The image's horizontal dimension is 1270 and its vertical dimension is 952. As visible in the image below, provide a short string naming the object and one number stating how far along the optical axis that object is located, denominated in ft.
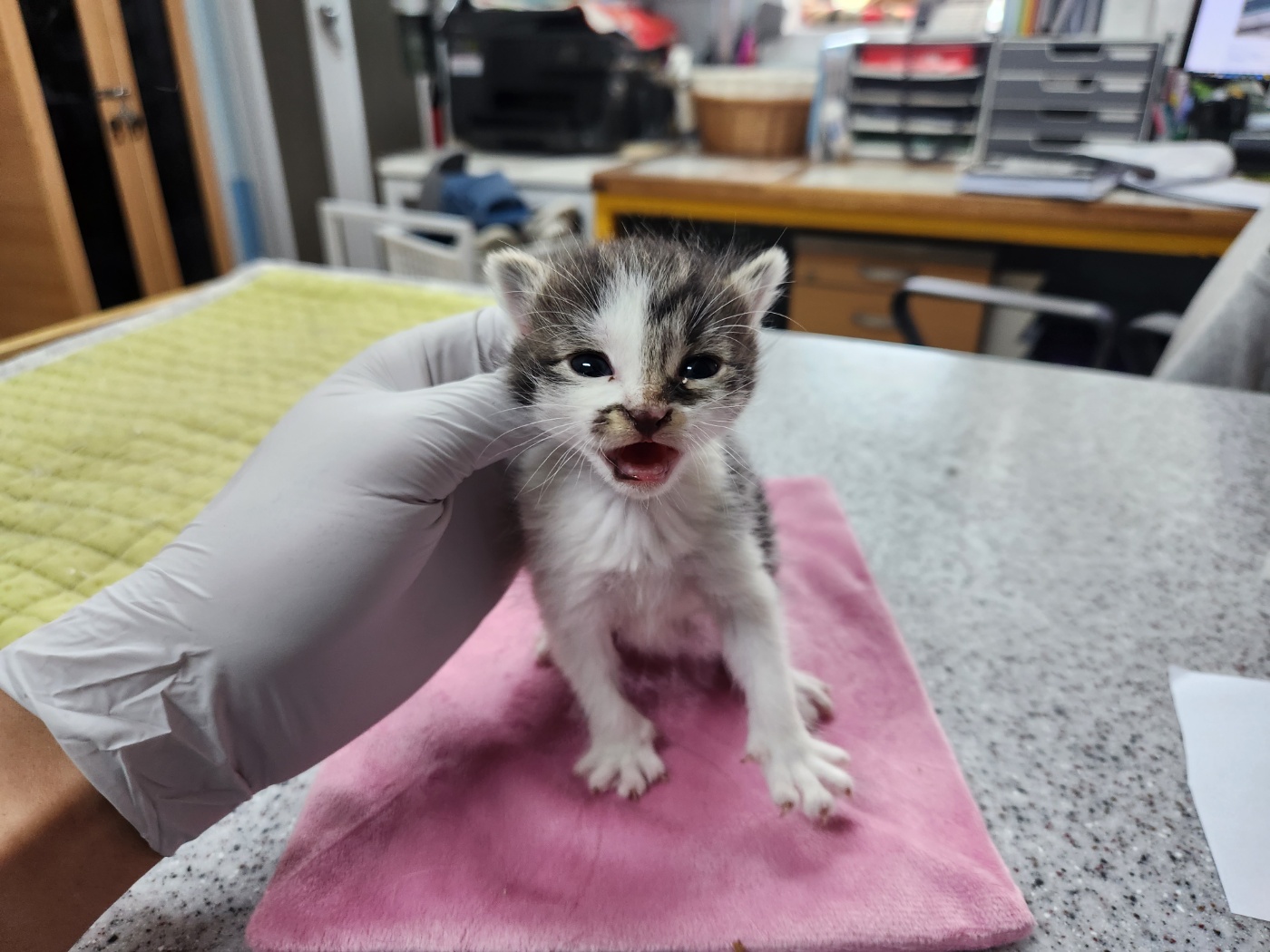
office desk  5.63
